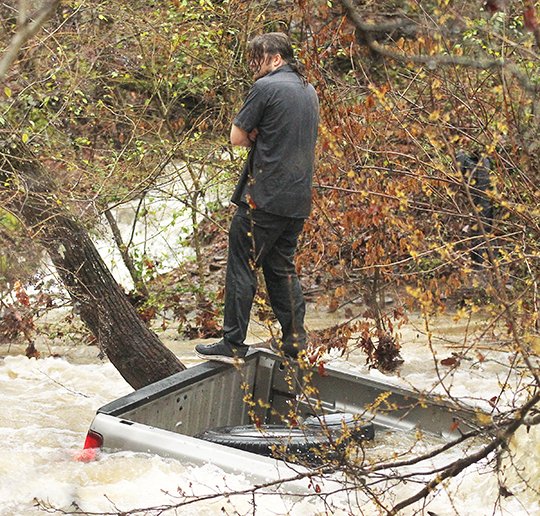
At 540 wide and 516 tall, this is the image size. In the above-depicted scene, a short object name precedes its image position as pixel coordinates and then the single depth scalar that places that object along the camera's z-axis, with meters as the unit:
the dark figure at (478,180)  22.19
